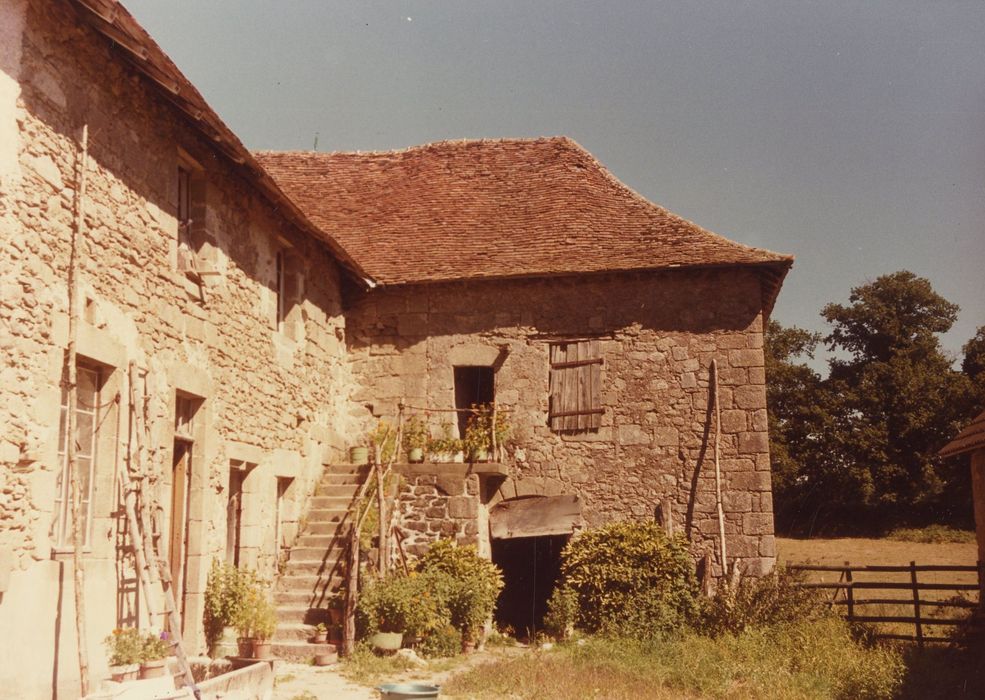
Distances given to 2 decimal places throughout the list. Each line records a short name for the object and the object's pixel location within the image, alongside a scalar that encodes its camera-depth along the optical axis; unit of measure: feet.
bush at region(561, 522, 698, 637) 40.24
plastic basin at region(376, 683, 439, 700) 21.75
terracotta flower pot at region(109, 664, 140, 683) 23.22
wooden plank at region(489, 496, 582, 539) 44.09
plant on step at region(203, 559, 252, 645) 31.55
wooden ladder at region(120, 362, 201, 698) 24.96
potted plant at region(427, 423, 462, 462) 43.75
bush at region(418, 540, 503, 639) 37.65
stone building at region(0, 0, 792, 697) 22.31
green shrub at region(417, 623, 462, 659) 35.81
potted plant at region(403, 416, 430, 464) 43.71
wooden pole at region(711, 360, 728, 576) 42.04
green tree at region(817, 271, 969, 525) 99.71
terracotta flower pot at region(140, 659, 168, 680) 22.27
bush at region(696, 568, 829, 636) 38.78
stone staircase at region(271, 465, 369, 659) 35.68
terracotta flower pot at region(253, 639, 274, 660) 30.66
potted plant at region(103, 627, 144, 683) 24.35
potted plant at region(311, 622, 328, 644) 35.27
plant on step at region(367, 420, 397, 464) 44.65
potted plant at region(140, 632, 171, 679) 22.31
